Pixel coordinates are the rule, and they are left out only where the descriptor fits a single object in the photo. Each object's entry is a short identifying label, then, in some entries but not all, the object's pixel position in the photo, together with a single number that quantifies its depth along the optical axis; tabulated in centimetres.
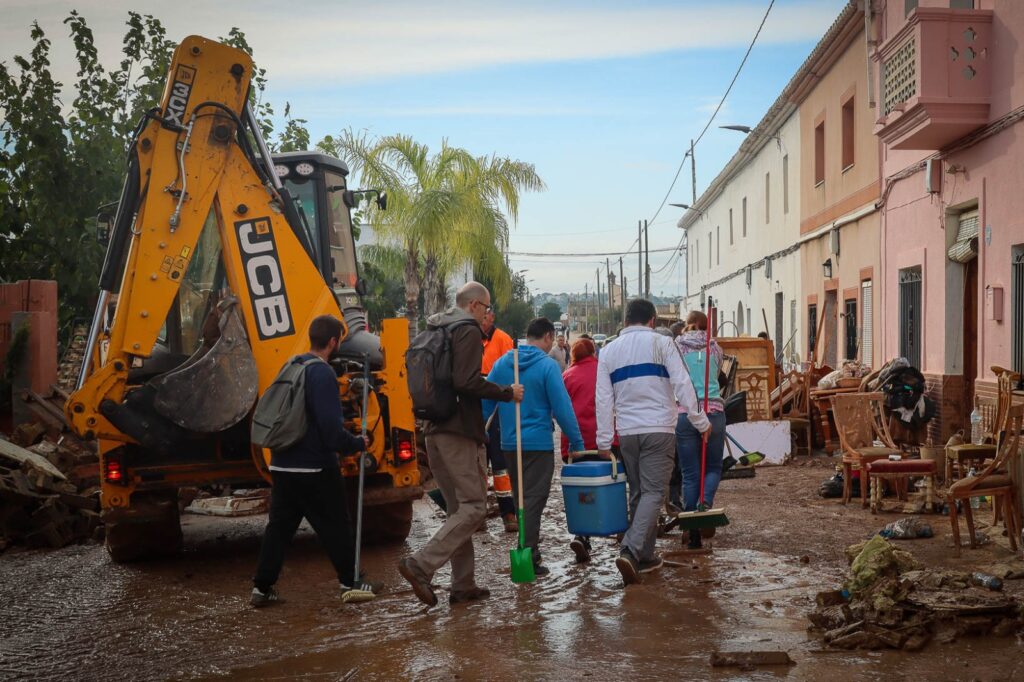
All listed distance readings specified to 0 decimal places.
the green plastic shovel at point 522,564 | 733
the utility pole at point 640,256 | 6888
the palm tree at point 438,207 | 2933
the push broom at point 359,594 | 718
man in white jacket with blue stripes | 769
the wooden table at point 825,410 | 1580
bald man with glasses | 698
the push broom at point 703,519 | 829
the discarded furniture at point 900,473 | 1016
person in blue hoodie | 796
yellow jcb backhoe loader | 799
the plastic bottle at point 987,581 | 657
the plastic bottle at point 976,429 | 1117
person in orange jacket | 1007
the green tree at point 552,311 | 10806
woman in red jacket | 1003
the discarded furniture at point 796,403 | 1612
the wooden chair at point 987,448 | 876
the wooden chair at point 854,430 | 1112
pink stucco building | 1185
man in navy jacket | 700
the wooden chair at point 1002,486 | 820
